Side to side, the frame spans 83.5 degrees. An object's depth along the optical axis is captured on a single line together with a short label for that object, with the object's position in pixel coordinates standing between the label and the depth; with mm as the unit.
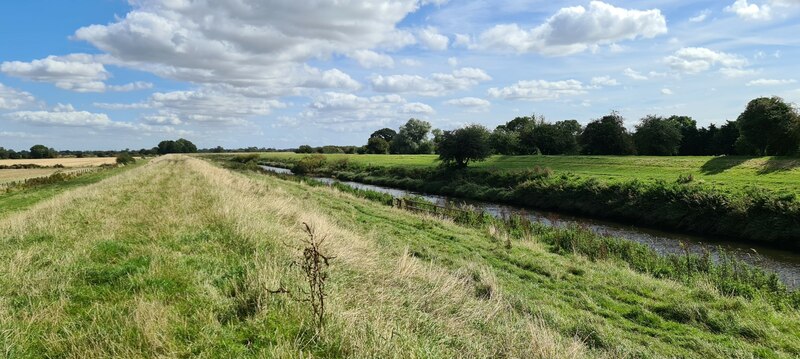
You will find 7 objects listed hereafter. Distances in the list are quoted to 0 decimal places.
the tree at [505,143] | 74062
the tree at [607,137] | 59625
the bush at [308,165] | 73488
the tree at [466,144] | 45219
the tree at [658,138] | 56969
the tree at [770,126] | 36469
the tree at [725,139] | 58344
